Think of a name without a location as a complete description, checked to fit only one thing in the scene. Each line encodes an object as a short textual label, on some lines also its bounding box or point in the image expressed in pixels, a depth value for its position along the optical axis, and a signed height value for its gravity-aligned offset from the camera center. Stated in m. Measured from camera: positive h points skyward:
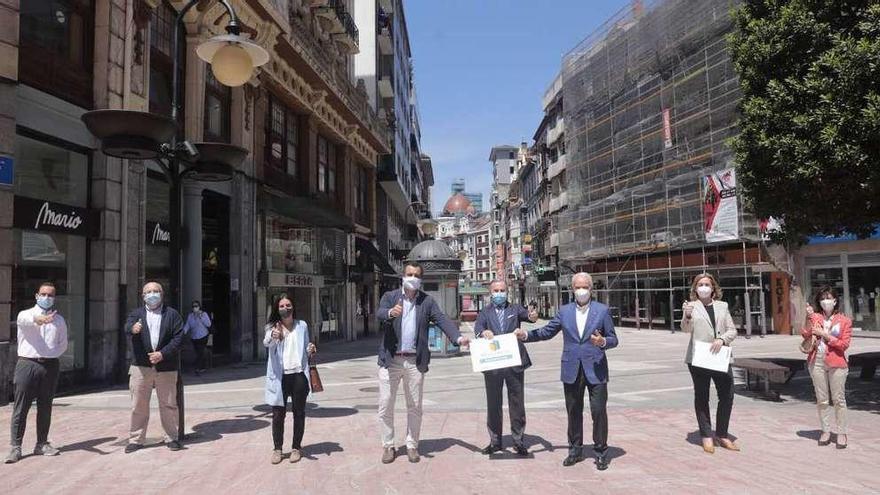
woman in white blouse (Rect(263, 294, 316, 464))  6.62 -0.86
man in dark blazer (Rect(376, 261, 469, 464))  6.52 -0.67
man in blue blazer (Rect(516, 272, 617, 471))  6.18 -0.74
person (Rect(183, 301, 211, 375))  14.05 -0.73
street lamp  7.38 +2.02
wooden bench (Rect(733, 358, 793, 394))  9.96 -1.40
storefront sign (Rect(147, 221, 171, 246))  14.07 +1.42
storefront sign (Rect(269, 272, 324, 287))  19.28 +0.45
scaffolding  27.73 +8.03
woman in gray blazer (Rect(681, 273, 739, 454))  6.84 -0.57
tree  8.64 +2.44
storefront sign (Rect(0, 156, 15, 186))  9.79 +2.01
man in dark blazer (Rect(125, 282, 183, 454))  7.04 -0.72
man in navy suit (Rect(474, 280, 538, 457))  6.61 -0.94
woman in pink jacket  6.98 -0.83
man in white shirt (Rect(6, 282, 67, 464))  6.79 -0.70
